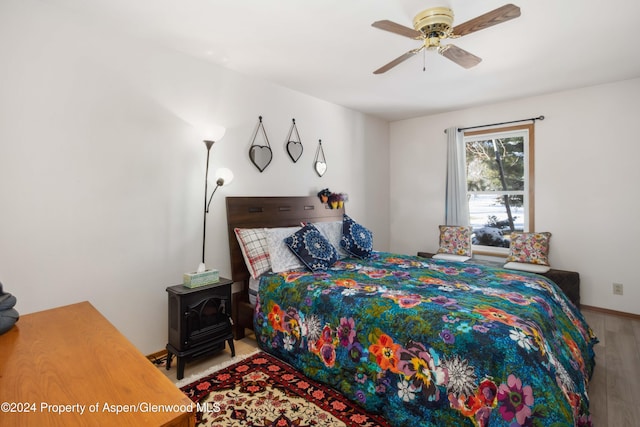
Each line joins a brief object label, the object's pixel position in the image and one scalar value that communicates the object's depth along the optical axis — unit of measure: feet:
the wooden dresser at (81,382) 2.66
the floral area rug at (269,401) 5.90
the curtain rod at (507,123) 12.76
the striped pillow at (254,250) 9.32
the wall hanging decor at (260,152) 10.56
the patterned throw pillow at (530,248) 12.36
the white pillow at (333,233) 11.05
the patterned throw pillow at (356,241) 10.88
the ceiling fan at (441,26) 5.80
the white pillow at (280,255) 9.12
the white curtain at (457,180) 14.70
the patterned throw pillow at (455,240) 14.08
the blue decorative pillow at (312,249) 9.24
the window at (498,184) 13.42
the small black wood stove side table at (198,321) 7.41
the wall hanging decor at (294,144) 11.80
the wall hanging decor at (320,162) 12.98
